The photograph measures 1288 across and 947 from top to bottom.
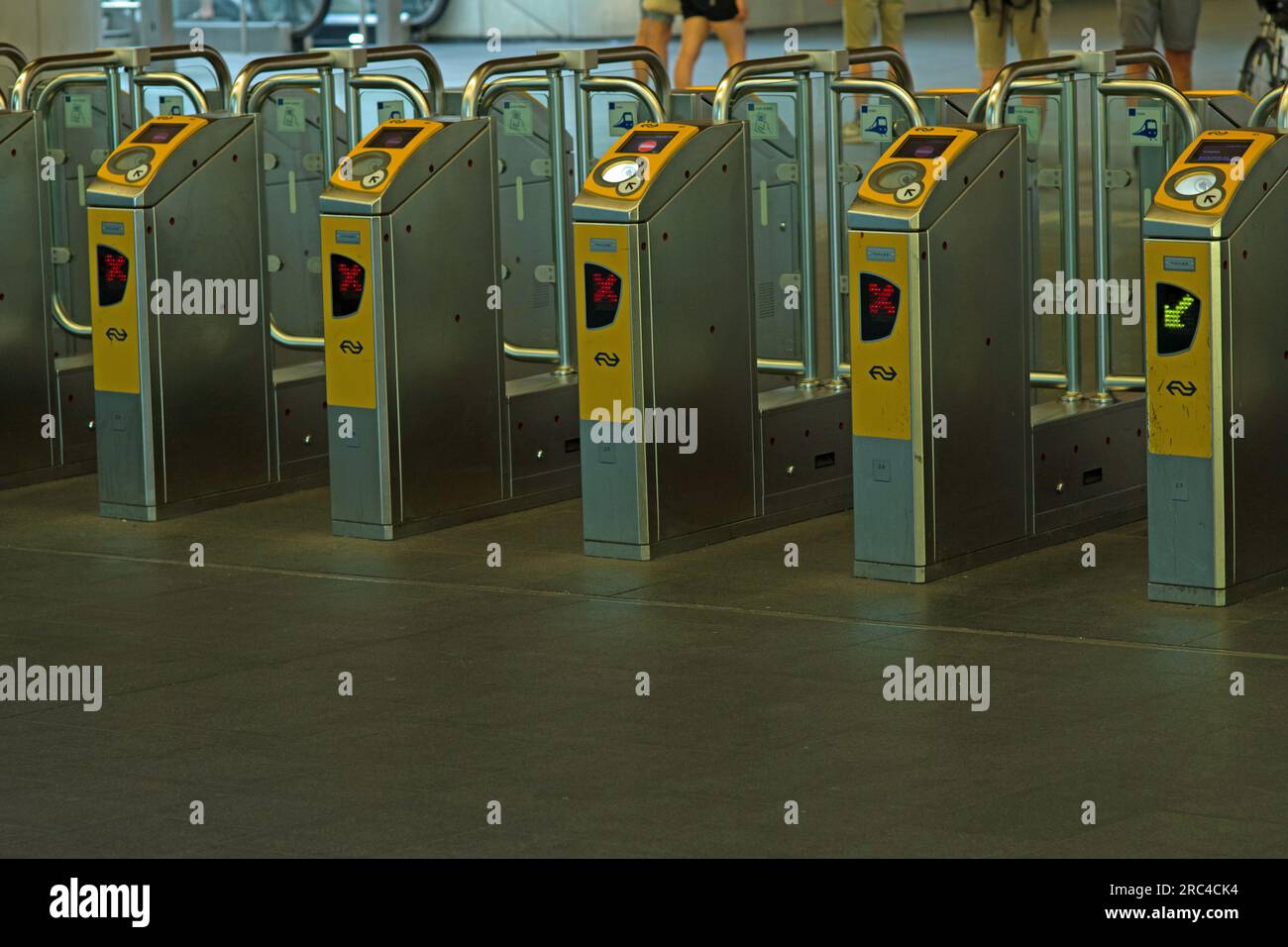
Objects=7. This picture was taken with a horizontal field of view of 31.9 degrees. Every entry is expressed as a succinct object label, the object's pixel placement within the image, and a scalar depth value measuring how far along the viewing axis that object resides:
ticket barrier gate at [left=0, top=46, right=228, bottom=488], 7.83
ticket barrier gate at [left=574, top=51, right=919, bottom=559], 6.44
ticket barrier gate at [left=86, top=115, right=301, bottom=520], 7.12
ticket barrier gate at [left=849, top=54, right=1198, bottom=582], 6.04
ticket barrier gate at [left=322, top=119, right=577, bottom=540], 6.77
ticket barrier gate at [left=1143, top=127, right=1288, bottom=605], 5.66
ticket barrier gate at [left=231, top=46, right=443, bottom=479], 7.48
